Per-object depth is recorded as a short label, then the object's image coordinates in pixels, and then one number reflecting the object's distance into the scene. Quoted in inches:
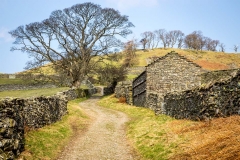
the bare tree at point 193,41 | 5388.8
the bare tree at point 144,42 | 5561.0
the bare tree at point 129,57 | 3550.7
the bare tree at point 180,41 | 5940.0
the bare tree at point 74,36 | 1622.8
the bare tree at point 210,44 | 5780.5
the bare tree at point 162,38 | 5842.0
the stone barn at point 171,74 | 1146.7
